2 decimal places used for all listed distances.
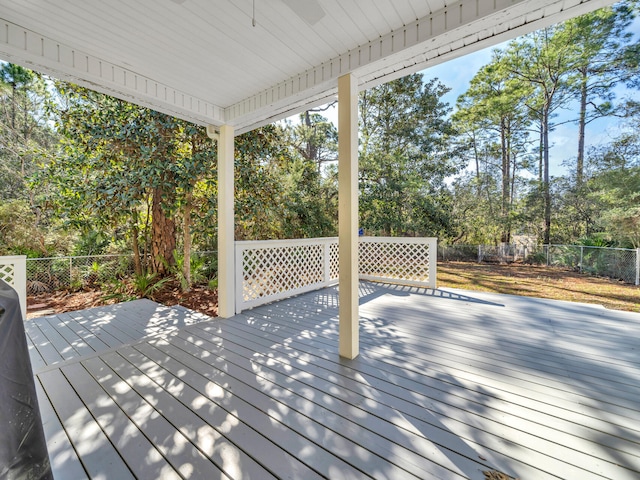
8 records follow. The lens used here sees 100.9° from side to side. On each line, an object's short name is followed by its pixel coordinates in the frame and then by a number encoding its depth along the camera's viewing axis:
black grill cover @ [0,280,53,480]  0.88
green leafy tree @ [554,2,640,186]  8.64
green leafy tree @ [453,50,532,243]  11.09
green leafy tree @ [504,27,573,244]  10.12
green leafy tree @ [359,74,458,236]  9.20
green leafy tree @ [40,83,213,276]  4.56
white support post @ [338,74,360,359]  2.42
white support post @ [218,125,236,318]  3.61
